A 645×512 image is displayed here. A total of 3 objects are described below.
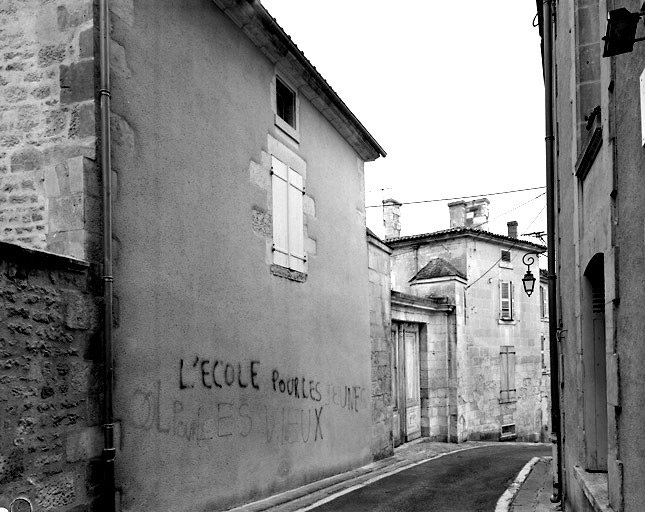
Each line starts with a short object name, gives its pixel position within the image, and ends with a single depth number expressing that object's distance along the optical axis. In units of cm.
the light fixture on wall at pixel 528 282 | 1331
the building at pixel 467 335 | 1664
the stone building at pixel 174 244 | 539
